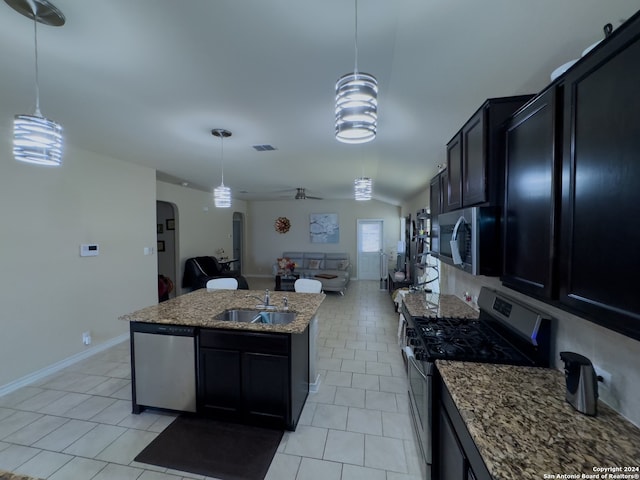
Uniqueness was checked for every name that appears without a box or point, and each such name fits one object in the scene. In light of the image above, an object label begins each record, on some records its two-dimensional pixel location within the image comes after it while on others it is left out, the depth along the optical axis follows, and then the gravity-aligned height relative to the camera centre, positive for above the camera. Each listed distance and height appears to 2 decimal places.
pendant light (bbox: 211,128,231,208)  3.56 +0.48
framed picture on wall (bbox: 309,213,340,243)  9.21 +0.17
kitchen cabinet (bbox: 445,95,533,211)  1.58 +0.49
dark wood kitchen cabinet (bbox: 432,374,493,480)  1.04 -0.93
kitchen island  2.24 -1.09
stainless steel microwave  1.67 -0.04
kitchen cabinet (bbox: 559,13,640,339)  0.77 +0.15
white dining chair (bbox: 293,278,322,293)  3.66 -0.69
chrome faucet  2.78 -0.66
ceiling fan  6.67 +0.94
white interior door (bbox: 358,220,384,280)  9.05 -0.35
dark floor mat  1.95 -1.60
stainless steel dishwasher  2.37 -1.14
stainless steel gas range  1.52 -0.68
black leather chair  6.24 -0.91
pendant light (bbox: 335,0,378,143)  1.19 +0.56
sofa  7.20 -1.03
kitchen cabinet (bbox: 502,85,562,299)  1.13 +0.17
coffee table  7.46 -1.29
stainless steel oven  1.65 -1.15
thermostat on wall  3.56 -0.21
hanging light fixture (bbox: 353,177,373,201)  3.95 +0.63
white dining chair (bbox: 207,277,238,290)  3.79 -0.70
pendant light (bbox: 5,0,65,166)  1.33 +0.54
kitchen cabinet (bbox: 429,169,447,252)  2.67 +0.32
